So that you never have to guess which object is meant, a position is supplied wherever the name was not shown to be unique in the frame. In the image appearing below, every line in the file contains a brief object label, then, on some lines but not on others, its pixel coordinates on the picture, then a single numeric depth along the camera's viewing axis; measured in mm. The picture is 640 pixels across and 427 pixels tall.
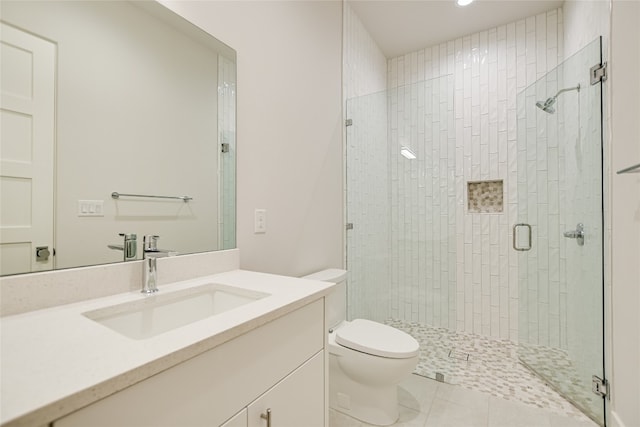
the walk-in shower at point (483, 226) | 1820
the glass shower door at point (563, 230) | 1601
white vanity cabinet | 488
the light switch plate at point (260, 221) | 1463
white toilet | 1433
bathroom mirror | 775
